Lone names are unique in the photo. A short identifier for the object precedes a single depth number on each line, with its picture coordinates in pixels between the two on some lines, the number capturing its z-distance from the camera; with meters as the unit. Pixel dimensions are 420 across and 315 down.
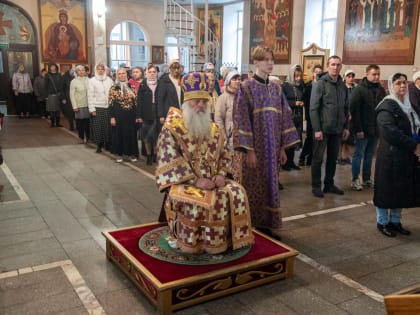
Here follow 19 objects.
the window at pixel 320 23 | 14.27
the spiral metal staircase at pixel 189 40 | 13.85
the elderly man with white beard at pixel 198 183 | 3.02
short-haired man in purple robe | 3.70
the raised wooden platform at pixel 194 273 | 2.74
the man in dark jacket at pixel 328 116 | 5.18
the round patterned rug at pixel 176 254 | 3.03
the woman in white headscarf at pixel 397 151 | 3.89
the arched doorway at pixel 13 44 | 14.29
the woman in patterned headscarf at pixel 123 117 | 7.15
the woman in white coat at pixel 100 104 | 7.60
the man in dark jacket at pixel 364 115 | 5.69
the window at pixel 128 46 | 17.89
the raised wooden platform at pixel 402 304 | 1.30
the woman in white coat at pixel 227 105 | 5.17
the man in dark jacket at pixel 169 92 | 6.39
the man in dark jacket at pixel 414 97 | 4.06
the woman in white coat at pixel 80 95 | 8.68
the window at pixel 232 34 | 17.97
